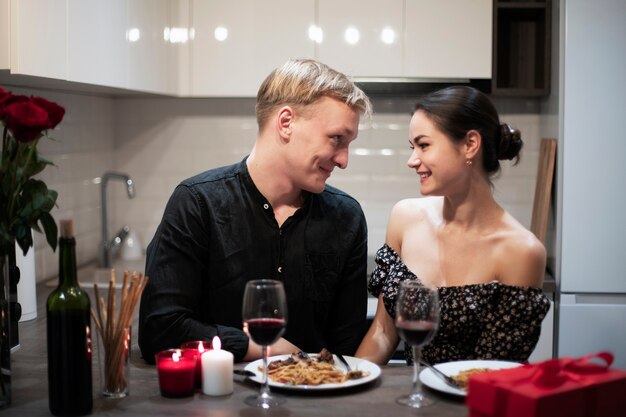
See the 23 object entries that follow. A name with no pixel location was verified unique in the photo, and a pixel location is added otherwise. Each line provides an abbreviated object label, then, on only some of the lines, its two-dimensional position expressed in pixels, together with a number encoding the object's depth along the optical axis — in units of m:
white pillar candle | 1.74
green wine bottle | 1.64
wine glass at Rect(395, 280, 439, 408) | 1.67
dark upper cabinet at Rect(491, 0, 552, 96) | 3.95
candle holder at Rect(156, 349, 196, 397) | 1.74
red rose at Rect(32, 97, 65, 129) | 1.61
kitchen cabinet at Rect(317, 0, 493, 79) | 3.83
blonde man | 2.30
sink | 3.75
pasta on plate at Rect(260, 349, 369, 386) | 1.79
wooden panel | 3.72
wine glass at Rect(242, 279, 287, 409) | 1.64
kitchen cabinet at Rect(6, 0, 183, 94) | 2.36
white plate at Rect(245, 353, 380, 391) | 1.76
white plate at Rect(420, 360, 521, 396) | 1.78
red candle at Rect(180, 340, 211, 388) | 1.80
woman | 2.34
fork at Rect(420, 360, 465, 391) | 1.75
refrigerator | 3.55
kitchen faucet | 3.94
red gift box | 1.46
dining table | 1.67
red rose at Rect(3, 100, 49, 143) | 1.56
